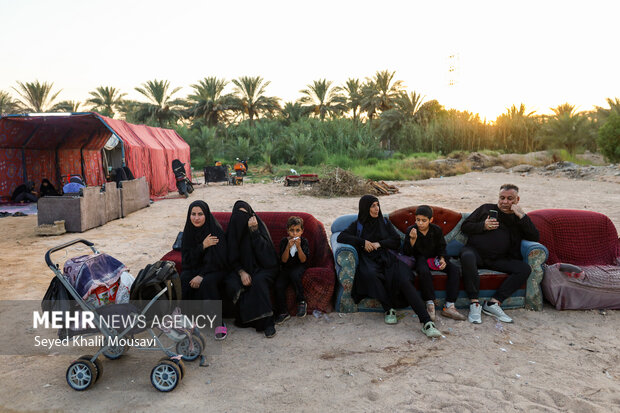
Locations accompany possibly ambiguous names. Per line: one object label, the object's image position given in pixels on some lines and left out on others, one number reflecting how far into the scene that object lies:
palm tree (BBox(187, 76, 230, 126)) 35.00
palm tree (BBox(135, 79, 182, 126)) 34.28
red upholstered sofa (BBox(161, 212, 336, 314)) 4.15
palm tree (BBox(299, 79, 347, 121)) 37.31
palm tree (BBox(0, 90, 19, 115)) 29.64
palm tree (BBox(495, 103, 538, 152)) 30.58
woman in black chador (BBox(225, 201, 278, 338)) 3.81
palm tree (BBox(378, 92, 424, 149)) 34.34
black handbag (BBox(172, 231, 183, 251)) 4.72
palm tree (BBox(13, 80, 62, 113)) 29.50
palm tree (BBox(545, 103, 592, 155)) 27.86
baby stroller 2.87
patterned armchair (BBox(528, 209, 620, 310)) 4.38
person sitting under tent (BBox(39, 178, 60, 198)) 13.30
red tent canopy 12.73
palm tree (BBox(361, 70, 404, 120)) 37.16
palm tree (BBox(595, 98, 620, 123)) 25.44
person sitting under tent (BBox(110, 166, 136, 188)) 12.38
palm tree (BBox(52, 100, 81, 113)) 32.79
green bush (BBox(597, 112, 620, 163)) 21.27
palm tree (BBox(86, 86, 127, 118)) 35.84
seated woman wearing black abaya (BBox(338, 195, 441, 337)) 3.91
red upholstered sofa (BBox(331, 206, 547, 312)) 4.16
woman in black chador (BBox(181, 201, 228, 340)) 3.88
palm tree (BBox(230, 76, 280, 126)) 35.25
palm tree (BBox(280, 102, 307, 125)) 38.59
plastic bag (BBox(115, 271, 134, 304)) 3.25
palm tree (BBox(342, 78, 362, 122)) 38.53
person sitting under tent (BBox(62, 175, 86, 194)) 9.62
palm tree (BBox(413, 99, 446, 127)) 34.50
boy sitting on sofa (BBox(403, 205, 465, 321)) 4.07
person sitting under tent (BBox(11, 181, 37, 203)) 13.07
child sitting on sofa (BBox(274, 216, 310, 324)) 4.11
